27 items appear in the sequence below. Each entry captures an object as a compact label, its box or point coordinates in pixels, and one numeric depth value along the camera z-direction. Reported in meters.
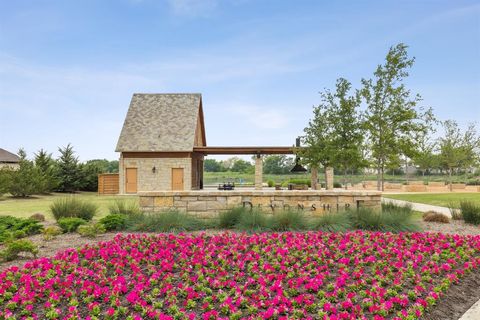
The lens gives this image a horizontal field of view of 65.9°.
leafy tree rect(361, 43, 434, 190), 17.62
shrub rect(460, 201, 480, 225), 10.40
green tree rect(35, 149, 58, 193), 23.56
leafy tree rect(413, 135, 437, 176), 38.25
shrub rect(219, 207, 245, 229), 8.66
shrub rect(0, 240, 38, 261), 6.25
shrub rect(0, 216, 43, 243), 7.88
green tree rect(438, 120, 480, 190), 33.16
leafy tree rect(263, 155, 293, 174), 64.68
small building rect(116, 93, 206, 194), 25.16
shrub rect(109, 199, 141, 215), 9.34
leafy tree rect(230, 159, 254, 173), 70.10
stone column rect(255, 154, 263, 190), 23.72
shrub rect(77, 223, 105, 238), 7.79
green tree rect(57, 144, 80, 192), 27.16
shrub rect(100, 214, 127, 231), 8.40
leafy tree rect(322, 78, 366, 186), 16.18
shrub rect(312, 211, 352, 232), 8.04
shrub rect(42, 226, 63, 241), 7.71
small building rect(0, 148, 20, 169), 45.02
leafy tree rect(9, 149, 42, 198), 21.77
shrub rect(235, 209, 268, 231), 8.11
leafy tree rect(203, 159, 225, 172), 76.88
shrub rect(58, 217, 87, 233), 8.48
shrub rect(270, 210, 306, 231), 8.12
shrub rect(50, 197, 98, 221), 10.06
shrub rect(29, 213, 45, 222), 10.56
